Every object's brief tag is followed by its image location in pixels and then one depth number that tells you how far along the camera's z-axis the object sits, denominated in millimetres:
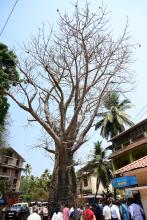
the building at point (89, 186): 29149
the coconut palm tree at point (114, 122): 19212
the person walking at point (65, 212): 6057
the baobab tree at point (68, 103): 6714
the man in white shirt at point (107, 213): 5861
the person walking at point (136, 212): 4817
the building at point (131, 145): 14067
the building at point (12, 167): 28333
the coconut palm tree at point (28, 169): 43369
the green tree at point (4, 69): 15359
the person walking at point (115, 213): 5676
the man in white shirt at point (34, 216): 4852
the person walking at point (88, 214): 5679
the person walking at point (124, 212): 5419
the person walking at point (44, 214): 8689
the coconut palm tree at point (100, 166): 21256
